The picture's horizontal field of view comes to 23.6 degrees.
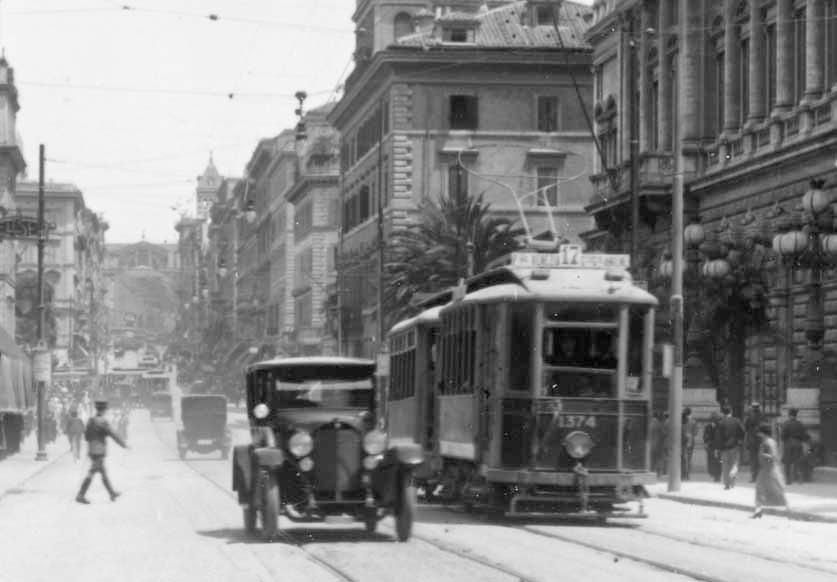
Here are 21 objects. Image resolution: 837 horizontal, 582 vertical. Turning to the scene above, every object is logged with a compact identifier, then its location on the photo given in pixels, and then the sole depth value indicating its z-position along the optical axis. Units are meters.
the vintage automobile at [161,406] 113.25
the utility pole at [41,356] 49.66
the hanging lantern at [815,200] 34.12
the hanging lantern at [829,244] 33.41
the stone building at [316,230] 106.75
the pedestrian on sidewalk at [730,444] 34.31
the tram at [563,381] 25.11
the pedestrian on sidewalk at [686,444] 40.12
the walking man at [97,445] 30.30
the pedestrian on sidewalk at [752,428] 36.58
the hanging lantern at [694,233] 42.09
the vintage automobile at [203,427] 59.53
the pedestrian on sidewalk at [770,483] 27.44
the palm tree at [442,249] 54.25
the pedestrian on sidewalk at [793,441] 35.28
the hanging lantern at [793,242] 34.47
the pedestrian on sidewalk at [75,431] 52.91
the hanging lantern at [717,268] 41.16
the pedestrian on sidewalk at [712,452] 38.75
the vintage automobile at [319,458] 21.22
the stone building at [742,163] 41.38
